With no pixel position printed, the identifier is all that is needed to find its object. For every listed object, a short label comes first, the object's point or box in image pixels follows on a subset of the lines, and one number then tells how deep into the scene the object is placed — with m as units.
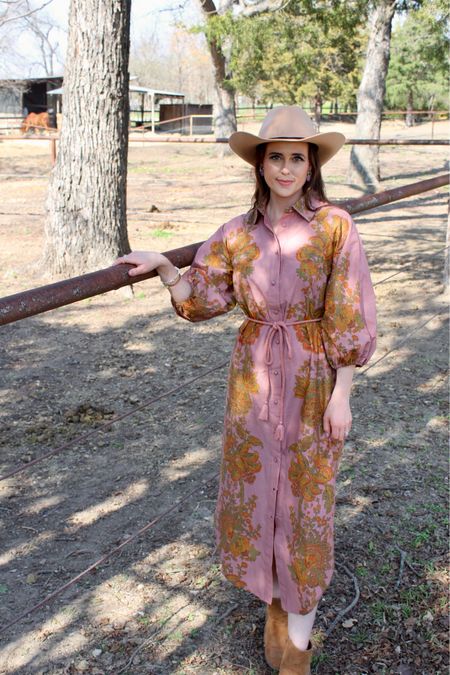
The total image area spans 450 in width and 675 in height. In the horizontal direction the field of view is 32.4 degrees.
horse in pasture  35.61
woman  1.86
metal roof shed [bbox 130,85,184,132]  39.33
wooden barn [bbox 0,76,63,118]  40.56
